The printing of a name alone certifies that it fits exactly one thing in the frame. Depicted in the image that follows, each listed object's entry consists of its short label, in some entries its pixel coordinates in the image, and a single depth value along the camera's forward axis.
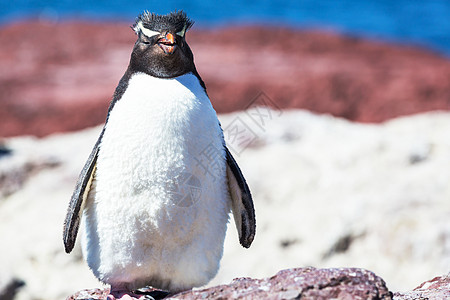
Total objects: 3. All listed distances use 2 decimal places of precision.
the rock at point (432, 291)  5.38
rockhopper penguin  5.45
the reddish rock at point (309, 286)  4.45
